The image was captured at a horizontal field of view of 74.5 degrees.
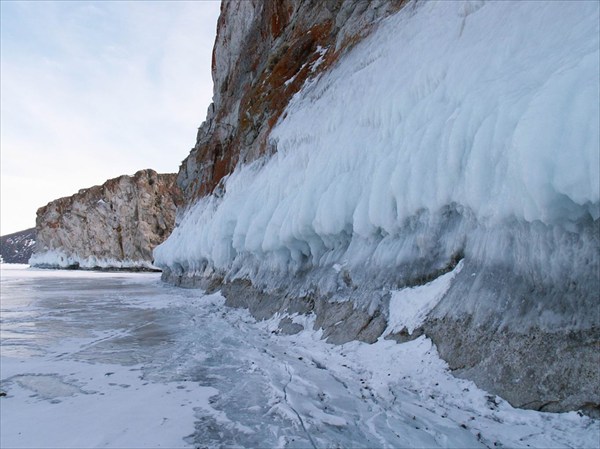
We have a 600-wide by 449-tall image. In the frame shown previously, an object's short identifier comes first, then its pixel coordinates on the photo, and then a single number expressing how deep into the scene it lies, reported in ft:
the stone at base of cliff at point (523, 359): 10.95
